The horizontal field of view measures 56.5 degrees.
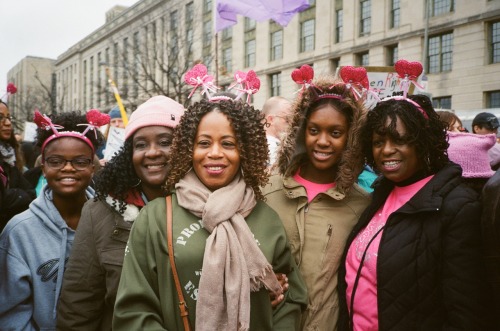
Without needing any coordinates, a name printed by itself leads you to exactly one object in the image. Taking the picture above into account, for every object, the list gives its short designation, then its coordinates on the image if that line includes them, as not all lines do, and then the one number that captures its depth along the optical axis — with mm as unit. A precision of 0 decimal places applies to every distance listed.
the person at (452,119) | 4259
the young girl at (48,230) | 2590
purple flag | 5324
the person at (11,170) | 3483
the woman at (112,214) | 2467
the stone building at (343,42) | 21859
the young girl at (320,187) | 2666
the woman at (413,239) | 2197
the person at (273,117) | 5136
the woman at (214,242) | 2117
